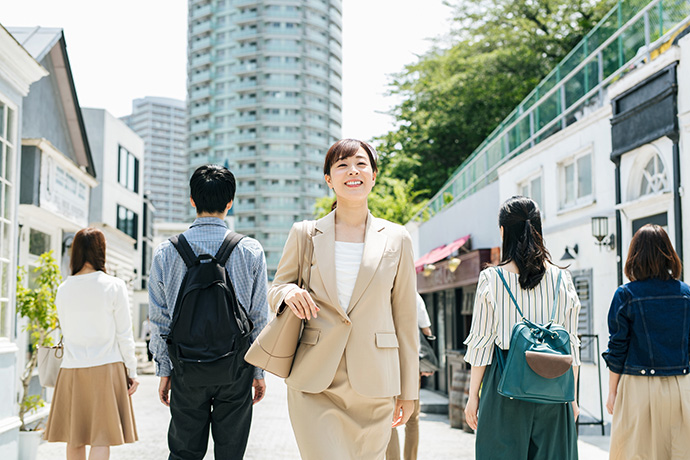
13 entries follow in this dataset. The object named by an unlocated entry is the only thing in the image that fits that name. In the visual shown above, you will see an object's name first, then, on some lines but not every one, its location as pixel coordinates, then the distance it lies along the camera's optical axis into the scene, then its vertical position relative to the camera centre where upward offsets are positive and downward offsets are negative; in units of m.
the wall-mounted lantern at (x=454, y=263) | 16.66 +0.71
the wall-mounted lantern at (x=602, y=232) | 11.19 +0.93
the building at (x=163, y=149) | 168.25 +32.39
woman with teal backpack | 4.01 -0.18
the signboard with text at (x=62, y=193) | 15.09 +2.18
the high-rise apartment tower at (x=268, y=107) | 108.06 +26.22
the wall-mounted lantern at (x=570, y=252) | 12.41 +0.72
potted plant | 9.05 -0.08
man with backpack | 4.21 -0.19
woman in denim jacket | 5.11 -0.36
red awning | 18.34 +1.10
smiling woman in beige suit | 3.45 -0.13
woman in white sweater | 5.70 -0.52
